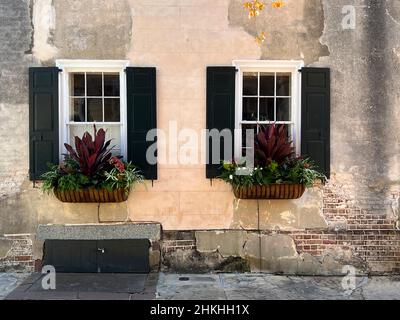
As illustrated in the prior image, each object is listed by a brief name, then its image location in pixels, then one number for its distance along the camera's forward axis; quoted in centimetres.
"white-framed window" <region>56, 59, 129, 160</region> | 616
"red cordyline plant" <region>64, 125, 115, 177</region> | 564
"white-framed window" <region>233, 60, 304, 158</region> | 622
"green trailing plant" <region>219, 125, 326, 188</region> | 581
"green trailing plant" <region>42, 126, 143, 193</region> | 564
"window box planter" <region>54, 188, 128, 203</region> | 573
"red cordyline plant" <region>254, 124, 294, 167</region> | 585
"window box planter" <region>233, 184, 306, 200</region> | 586
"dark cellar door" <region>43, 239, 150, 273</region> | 607
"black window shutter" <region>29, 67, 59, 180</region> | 603
